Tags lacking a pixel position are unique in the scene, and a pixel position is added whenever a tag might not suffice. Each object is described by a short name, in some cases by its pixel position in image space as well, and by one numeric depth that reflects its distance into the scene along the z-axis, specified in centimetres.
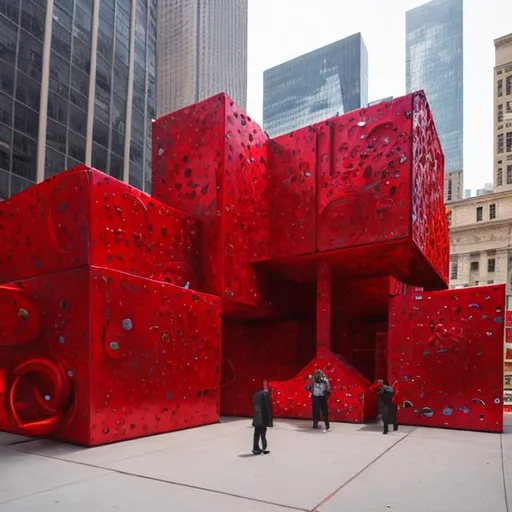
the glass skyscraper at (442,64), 13188
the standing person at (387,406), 1177
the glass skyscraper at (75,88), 2656
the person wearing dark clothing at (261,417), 880
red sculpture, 1018
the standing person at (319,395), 1223
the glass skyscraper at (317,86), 11831
